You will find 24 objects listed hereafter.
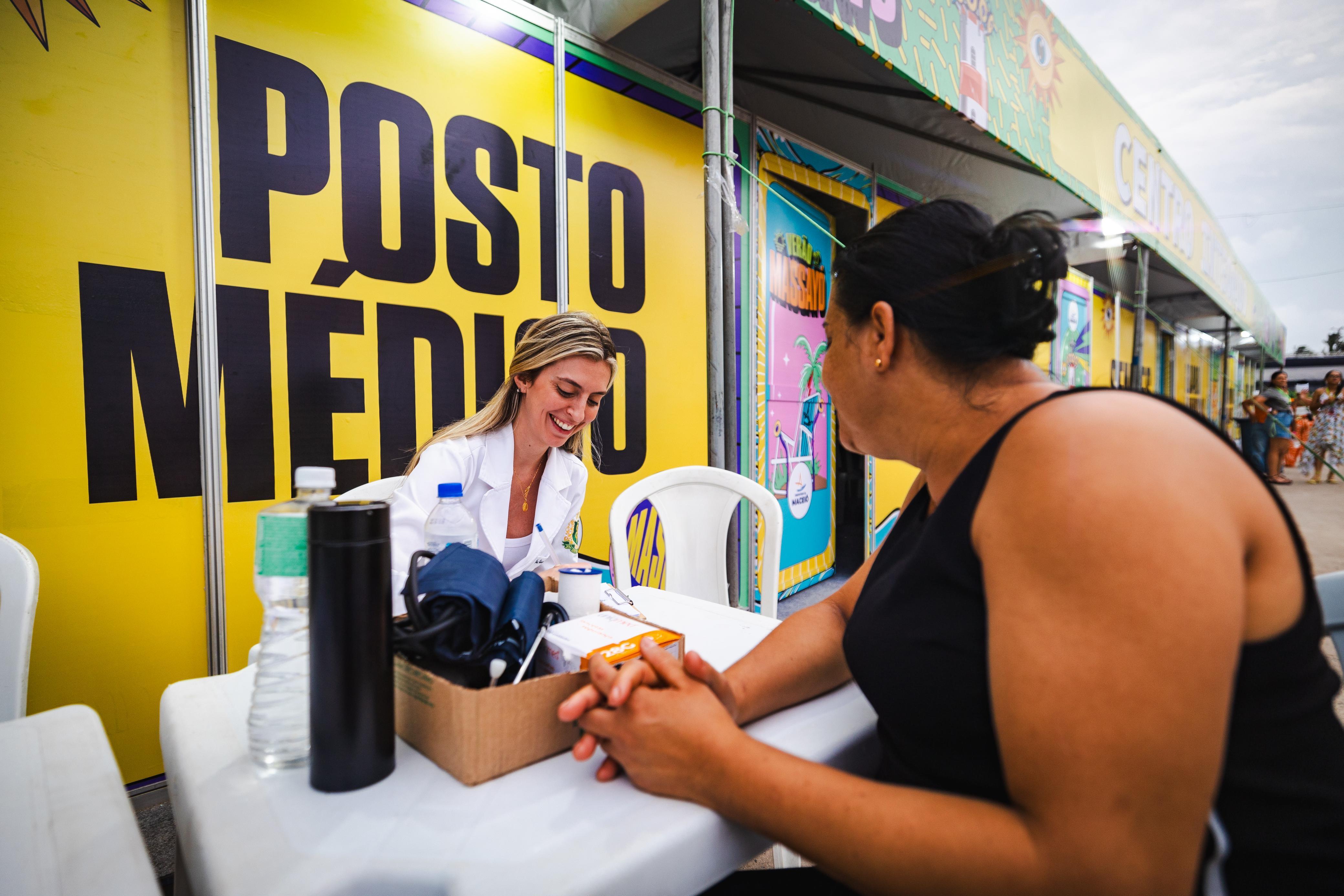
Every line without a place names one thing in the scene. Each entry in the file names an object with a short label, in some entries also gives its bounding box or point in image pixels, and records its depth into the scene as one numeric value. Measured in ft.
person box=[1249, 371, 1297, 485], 30.73
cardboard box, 2.32
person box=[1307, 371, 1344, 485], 31.68
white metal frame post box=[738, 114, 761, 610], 12.32
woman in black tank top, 1.67
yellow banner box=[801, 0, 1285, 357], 8.61
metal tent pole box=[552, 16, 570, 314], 9.25
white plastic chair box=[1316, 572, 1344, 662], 3.61
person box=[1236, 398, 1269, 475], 30.45
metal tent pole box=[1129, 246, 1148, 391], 17.33
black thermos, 2.18
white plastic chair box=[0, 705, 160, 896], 1.88
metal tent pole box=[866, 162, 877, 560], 16.25
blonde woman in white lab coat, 6.48
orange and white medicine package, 2.75
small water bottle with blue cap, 3.77
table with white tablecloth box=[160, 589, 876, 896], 1.87
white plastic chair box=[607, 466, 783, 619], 7.62
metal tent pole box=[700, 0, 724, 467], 7.95
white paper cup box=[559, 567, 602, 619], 3.63
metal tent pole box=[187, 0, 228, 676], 6.29
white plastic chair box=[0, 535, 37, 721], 3.63
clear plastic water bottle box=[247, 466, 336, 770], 2.48
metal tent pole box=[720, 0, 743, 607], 8.15
